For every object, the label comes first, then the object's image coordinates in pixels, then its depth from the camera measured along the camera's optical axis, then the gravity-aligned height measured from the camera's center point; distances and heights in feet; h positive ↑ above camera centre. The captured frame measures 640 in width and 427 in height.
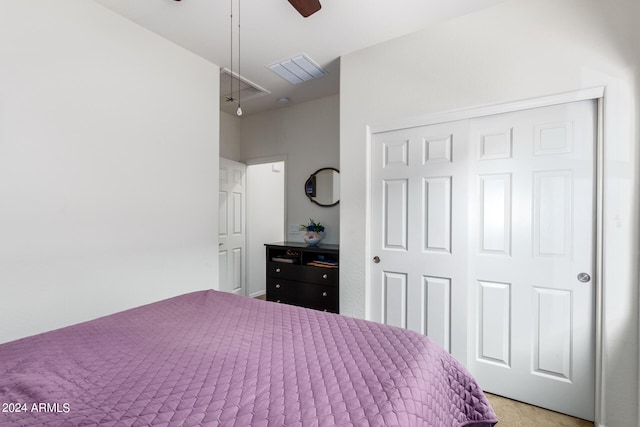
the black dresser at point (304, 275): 9.09 -2.18
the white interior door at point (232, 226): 12.17 -0.69
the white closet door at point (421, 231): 6.70 -0.49
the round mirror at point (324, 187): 11.14 +1.00
